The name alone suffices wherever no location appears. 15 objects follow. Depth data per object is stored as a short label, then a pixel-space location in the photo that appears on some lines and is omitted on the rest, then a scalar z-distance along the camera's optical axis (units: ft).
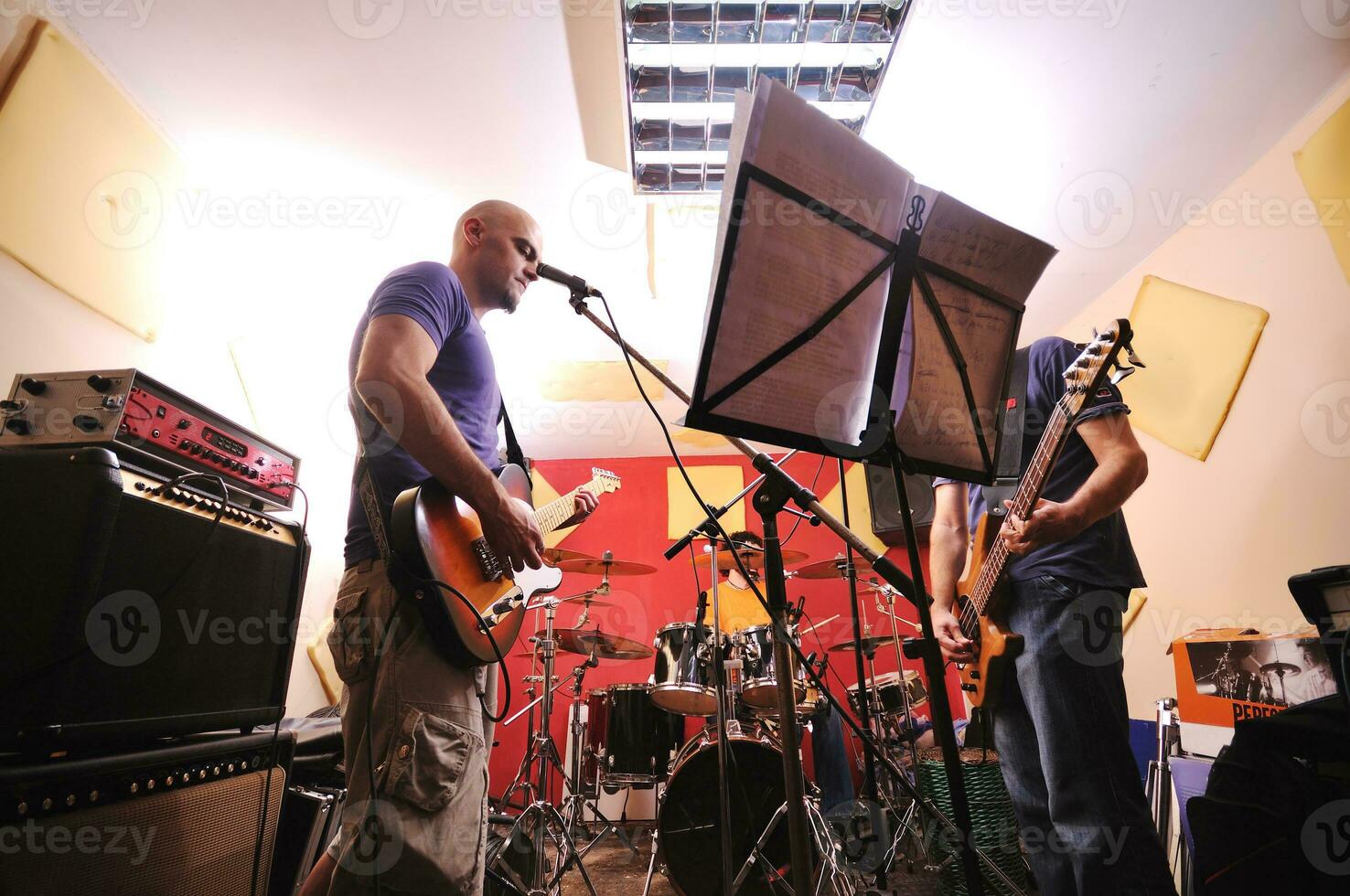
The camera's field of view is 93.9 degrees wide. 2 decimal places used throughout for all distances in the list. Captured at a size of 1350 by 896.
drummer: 13.35
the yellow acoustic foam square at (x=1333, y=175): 8.68
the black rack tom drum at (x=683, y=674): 11.36
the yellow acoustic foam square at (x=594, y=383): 16.26
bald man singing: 3.99
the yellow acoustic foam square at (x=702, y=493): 19.35
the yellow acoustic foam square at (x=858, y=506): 18.74
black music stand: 3.54
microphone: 5.42
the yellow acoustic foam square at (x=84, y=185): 7.11
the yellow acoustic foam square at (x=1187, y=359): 10.16
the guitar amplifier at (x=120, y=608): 3.78
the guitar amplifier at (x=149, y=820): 3.39
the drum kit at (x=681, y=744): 10.02
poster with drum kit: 7.37
